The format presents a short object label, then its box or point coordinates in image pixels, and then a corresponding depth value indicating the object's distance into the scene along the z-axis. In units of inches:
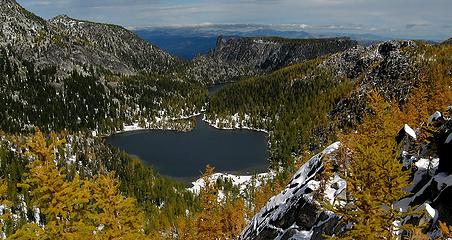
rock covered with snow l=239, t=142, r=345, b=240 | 1545.5
